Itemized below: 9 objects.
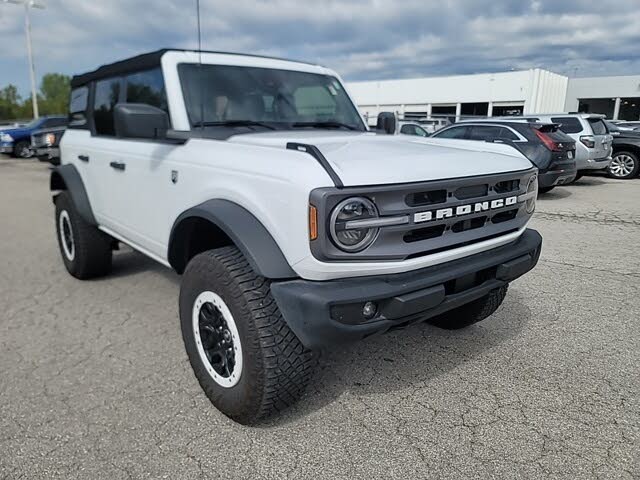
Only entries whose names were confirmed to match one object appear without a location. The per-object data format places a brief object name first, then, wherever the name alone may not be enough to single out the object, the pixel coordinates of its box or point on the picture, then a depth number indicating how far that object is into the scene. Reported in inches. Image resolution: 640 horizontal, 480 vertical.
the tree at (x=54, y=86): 3002.0
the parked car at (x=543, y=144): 366.9
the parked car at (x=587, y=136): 435.5
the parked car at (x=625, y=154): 502.6
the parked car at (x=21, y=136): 754.8
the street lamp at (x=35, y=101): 1243.8
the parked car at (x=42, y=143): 612.3
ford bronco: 78.7
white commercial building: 1307.8
